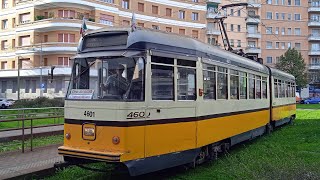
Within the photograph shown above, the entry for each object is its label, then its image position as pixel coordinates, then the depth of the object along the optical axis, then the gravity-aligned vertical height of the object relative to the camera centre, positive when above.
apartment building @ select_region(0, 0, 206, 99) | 45.28 +8.09
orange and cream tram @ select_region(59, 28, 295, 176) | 7.04 -0.09
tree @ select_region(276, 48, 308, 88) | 64.81 +5.16
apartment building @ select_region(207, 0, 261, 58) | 67.94 +12.23
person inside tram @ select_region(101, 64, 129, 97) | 7.21 +0.25
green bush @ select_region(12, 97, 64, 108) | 31.47 -0.51
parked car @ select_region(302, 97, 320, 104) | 61.31 -0.79
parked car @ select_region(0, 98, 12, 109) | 43.23 -0.69
